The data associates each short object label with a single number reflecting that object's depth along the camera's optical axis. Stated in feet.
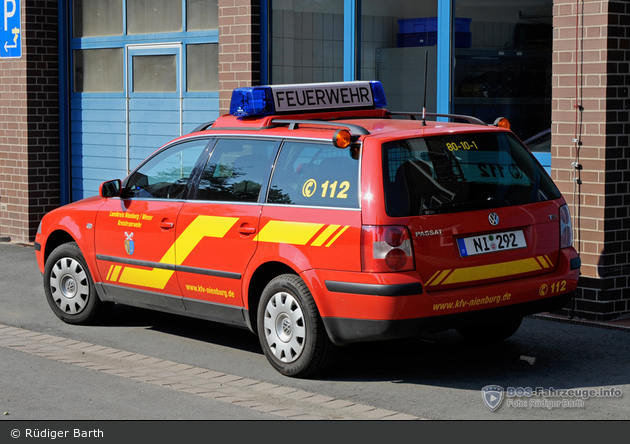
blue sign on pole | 45.68
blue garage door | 40.47
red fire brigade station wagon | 19.81
